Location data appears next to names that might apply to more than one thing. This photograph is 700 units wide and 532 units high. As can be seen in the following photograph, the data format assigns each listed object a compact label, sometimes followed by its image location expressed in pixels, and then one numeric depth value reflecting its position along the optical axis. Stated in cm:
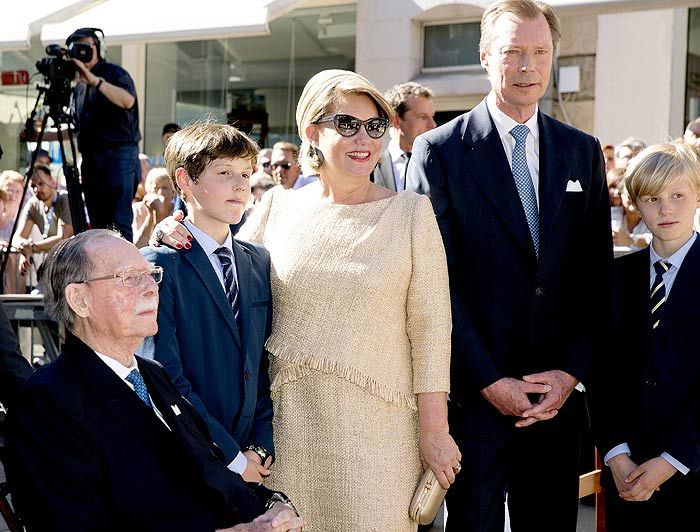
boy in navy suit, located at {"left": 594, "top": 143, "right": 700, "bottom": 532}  328
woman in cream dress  303
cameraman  643
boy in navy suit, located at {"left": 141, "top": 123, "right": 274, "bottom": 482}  292
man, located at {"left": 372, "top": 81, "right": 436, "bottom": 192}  585
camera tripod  613
